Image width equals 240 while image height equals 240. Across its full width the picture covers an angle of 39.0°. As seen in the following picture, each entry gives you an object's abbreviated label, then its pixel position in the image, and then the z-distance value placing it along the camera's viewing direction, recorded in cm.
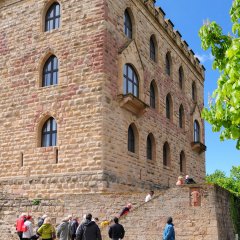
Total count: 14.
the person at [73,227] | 1184
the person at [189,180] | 1404
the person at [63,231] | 1085
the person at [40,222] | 1233
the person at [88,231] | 976
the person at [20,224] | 1199
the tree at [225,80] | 493
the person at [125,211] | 1266
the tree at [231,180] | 4273
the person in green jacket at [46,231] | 1045
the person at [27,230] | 1172
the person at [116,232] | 1039
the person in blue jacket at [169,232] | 1059
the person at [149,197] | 1286
